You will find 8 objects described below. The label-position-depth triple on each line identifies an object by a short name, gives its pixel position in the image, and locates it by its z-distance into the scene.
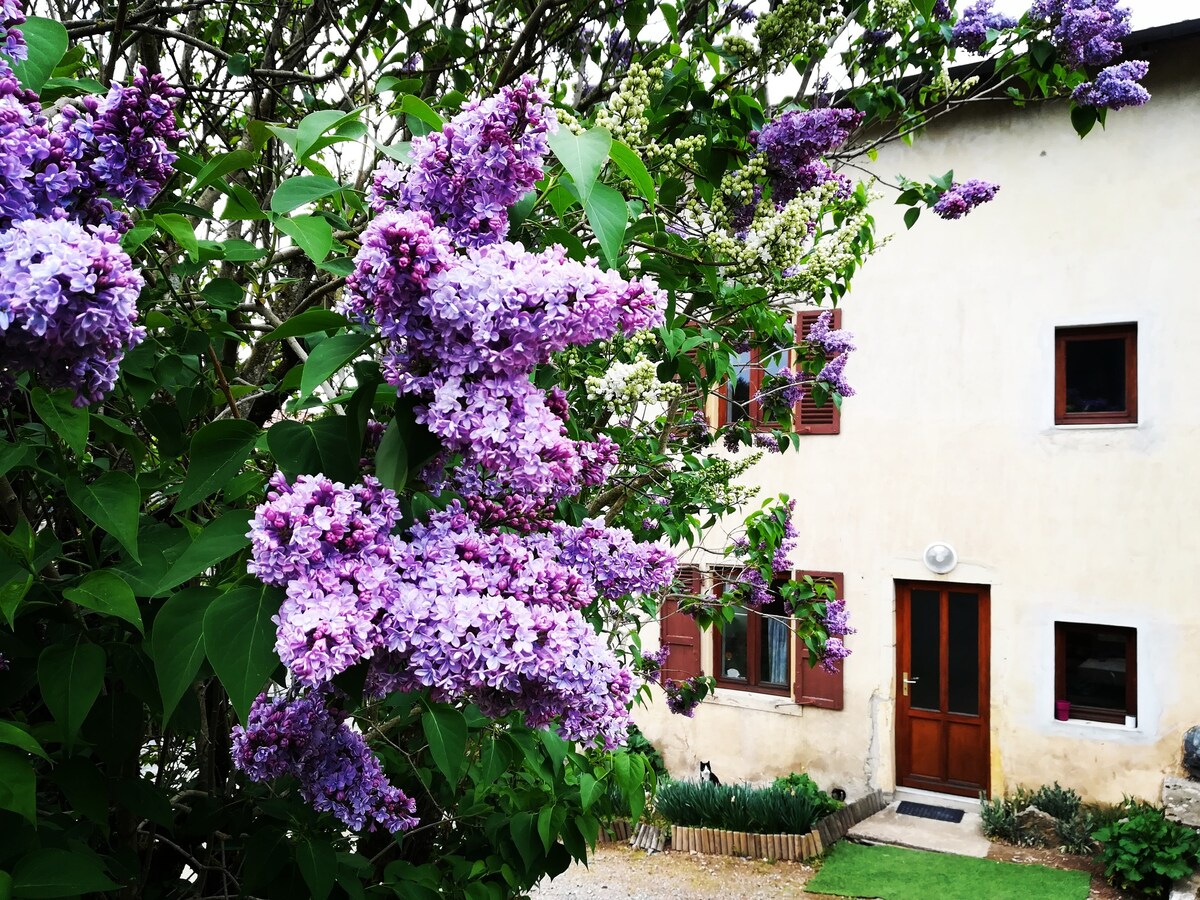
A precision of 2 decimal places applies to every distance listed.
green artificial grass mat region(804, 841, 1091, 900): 6.71
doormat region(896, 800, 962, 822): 8.13
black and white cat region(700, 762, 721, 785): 8.77
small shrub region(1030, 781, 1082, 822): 7.67
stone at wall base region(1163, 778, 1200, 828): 7.15
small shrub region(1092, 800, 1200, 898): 6.69
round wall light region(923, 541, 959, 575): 8.38
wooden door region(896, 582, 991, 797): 8.39
